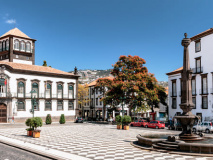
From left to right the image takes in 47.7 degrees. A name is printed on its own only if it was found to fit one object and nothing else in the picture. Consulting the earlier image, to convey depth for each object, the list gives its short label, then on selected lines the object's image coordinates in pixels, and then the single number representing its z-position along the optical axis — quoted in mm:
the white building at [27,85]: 46781
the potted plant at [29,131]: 24117
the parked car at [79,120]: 51250
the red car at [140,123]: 41056
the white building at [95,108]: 61319
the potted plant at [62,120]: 46438
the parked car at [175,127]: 33844
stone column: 17328
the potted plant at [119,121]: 33188
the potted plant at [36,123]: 22812
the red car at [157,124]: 38281
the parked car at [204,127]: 30859
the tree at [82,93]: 71619
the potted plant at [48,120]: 44562
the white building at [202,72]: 39562
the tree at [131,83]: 42719
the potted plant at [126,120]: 32463
